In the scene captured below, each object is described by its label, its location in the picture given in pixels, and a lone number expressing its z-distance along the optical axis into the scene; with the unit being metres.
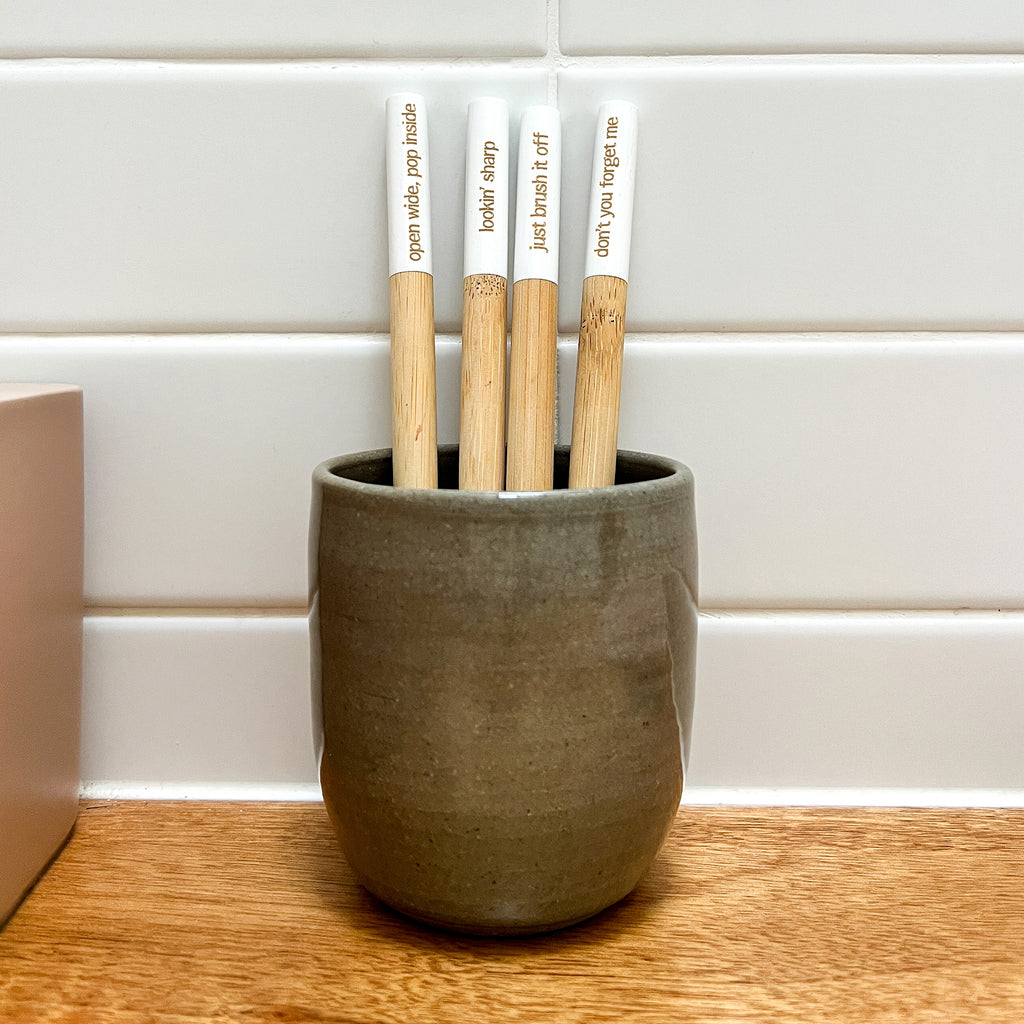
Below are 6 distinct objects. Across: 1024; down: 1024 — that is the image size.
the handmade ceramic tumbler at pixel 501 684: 0.31
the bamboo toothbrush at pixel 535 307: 0.38
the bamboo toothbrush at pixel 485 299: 0.38
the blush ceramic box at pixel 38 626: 0.36
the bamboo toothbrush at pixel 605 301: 0.37
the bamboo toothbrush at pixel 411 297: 0.37
